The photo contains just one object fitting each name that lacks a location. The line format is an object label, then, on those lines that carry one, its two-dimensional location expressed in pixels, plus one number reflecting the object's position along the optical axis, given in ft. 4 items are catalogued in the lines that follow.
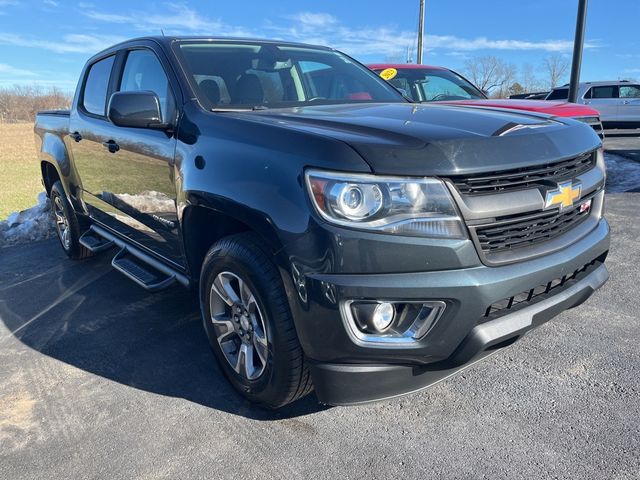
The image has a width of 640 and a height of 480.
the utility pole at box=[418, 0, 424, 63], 66.69
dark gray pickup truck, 6.59
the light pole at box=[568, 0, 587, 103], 32.55
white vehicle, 57.00
